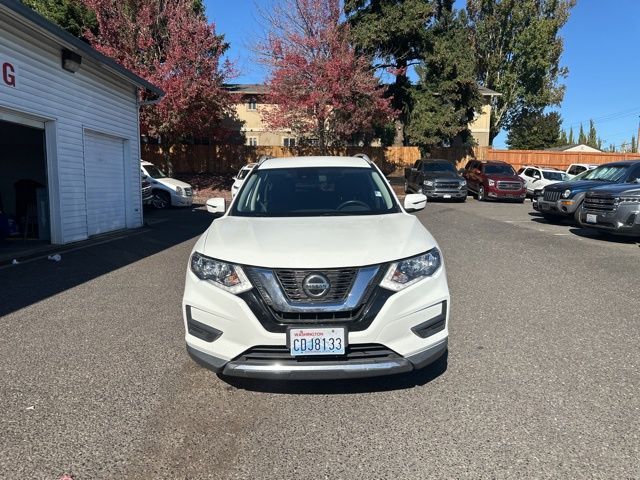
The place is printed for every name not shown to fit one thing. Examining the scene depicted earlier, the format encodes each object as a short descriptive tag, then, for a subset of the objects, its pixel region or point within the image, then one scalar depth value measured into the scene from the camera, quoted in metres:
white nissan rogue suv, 2.97
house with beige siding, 37.62
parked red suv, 21.83
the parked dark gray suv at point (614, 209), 9.67
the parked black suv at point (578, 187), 11.59
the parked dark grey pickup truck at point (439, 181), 21.56
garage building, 8.61
